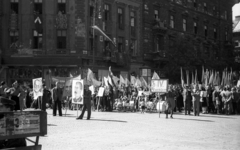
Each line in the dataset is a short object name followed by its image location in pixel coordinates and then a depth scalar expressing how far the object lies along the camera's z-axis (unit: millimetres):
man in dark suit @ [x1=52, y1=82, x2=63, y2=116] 23797
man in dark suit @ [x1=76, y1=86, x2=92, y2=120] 21391
